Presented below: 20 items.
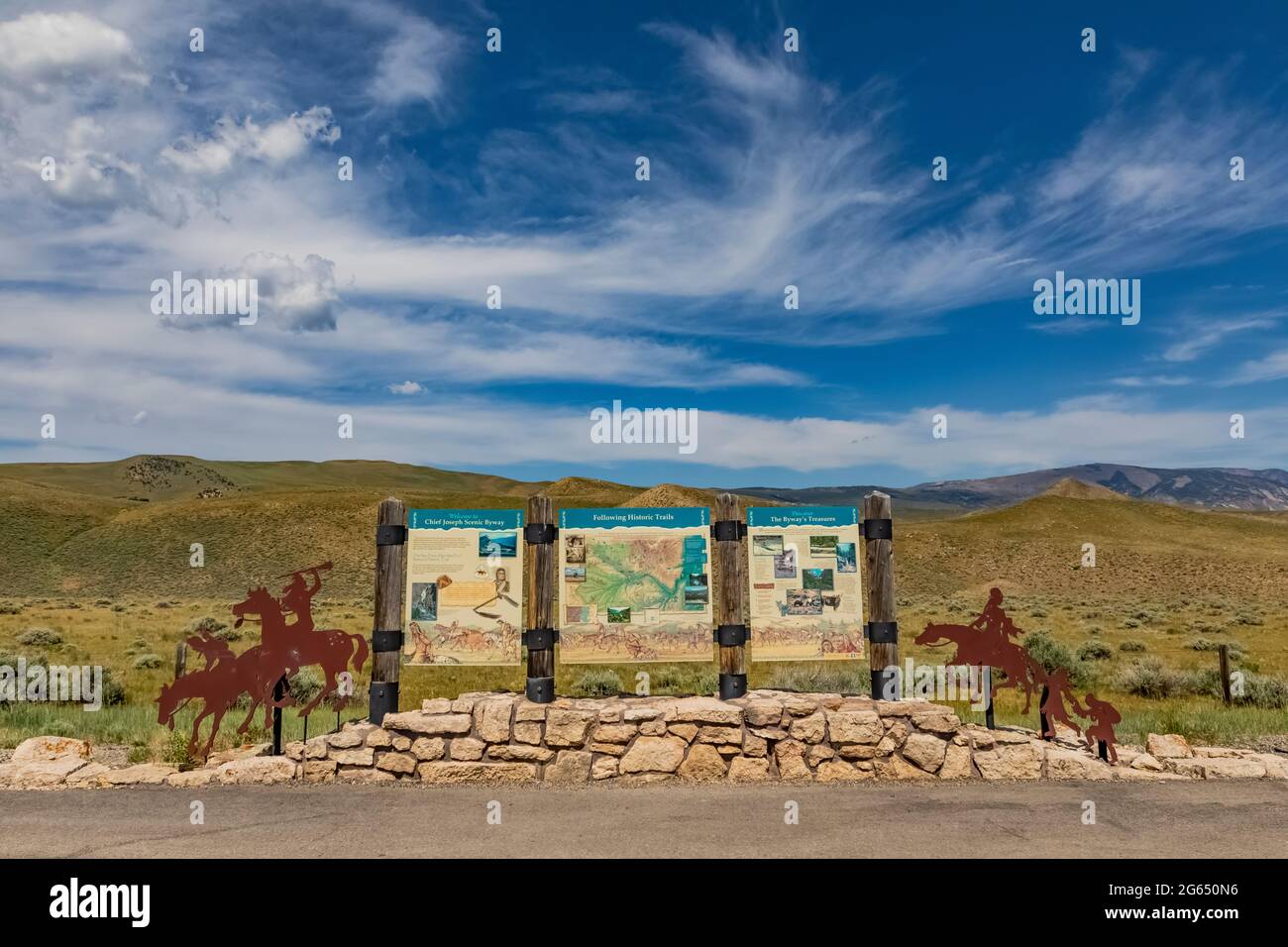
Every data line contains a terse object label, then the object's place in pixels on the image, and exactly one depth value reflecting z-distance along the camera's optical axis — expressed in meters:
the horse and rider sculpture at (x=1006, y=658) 9.66
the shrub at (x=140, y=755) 10.02
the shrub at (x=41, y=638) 27.36
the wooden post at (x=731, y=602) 9.49
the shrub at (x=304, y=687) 15.87
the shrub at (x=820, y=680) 13.91
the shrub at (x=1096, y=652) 25.08
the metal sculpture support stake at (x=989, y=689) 9.61
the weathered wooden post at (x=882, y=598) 9.53
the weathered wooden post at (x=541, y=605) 9.36
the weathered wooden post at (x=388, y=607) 9.44
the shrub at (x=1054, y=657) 19.41
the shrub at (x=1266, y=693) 15.53
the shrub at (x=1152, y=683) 17.97
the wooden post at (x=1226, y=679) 15.85
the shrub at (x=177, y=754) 9.41
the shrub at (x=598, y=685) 16.02
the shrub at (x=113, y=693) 16.38
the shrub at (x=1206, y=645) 26.68
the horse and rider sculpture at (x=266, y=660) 9.35
